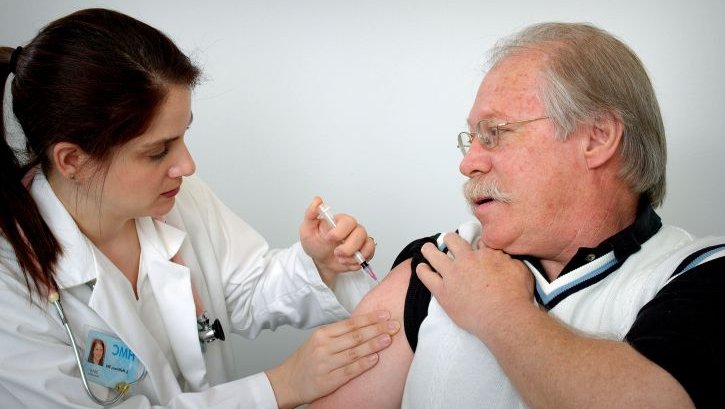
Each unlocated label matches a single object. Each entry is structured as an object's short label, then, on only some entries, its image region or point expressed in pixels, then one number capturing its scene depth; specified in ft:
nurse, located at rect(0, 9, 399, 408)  4.28
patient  3.73
